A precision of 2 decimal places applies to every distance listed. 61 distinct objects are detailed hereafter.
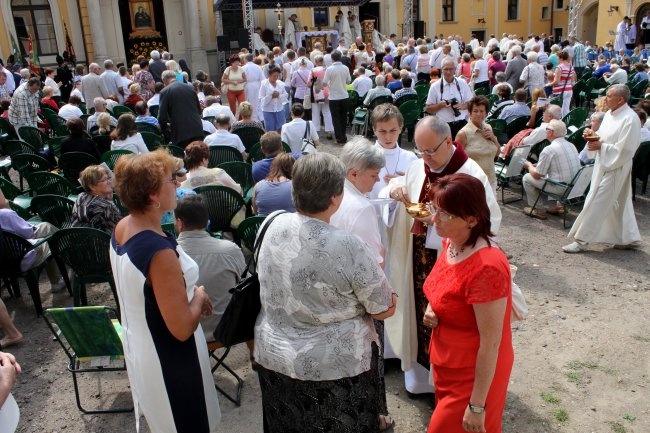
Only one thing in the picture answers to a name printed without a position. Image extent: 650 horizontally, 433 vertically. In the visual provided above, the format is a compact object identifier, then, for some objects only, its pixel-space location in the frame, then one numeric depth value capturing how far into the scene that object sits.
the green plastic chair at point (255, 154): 7.32
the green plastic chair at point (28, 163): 7.14
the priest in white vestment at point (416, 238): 3.17
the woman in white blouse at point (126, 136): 6.75
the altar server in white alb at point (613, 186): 5.16
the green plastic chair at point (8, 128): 10.23
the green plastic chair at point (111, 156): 6.59
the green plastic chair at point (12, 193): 6.07
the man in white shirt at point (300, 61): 12.16
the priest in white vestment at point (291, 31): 24.94
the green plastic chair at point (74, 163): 6.95
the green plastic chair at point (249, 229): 4.56
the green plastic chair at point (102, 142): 7.91
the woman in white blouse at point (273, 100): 10.28
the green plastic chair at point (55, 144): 8.43
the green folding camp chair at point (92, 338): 3.18
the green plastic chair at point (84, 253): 4.37
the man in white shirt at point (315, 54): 12.87
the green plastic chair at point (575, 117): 9.23
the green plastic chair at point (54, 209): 5.17
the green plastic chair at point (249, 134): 8.05
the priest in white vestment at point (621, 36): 22.89
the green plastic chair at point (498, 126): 8.26
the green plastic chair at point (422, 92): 11.97
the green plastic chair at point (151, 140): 7.90
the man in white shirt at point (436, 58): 15.11
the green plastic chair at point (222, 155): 6.84
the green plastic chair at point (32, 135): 9.27
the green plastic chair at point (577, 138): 7.37
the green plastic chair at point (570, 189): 6.15
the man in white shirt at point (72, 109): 10.02
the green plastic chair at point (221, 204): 5.18
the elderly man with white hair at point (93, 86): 12.39
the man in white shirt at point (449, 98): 7.82
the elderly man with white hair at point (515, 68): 12.39
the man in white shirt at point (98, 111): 8.55
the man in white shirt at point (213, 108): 8.83
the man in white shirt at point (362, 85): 12.30
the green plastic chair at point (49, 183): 5.98
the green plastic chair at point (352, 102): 12.04
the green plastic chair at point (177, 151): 6.99
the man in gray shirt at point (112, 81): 12.67
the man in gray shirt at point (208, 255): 3.26
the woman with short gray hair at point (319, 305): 2.12
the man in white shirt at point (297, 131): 7.80
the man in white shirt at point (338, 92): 10.46
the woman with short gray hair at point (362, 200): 2.89
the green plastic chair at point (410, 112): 10.23
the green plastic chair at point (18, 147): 8.19
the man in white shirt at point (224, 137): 7.05
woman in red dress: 2.11
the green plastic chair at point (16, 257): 4.64
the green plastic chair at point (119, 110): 10.15
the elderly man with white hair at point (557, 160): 6.30
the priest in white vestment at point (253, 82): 11.90
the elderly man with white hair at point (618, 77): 12.53
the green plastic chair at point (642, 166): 6.85
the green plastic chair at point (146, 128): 8.60
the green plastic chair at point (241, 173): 6.15
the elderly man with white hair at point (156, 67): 13.50
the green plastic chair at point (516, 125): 8.67
